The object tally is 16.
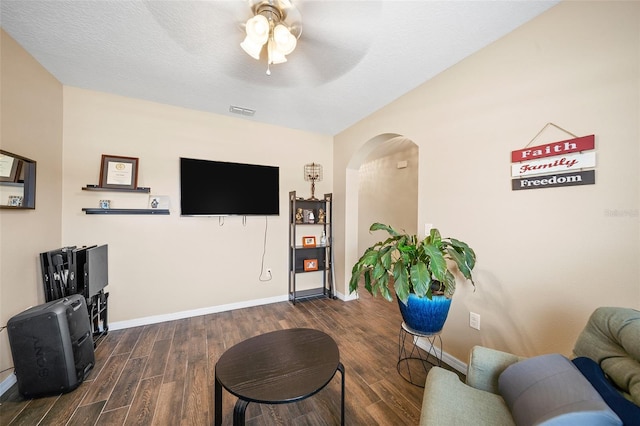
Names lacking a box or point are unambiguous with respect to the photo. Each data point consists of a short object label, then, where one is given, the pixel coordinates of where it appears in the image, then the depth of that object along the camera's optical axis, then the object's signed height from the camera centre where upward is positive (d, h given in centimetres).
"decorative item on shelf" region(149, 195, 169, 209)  260 +14
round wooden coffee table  107 -87
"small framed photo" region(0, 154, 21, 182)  160 +33
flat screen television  273 +33
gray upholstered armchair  76 -67
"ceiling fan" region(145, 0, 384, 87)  136 +128
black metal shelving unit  336 -55
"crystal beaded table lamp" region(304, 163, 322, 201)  349 +66
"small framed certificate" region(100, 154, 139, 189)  239 +46
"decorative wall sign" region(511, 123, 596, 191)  129 +32
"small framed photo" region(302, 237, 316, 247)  346 -43
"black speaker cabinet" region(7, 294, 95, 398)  150 -94
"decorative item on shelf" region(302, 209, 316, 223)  345 -3
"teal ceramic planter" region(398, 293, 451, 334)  161 -72
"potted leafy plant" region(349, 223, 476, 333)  153 -41
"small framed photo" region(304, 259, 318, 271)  343 -78
